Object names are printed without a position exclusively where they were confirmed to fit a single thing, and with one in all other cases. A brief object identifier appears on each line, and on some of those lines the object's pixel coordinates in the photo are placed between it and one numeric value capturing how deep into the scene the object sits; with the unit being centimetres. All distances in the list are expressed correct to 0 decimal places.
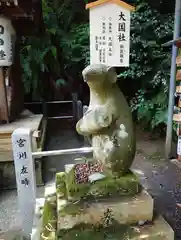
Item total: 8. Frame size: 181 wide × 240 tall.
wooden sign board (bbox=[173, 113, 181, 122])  370
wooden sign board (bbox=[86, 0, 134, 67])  344
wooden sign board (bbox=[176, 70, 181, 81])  385
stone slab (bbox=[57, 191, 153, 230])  165
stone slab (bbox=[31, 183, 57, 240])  175
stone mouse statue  170
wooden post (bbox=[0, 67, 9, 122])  462
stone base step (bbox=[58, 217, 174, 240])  162
